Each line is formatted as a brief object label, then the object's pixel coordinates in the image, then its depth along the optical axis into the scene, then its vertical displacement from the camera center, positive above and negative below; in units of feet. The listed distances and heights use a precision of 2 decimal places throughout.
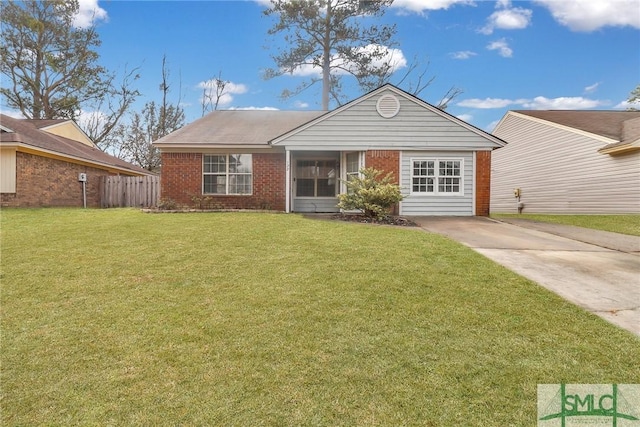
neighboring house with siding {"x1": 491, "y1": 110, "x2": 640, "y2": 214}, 43.52 +5.81
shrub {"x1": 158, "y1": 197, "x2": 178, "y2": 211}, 42.19 -0.74
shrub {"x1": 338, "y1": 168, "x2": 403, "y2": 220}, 34.01 +0.35
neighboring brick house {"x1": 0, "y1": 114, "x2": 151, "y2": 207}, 41.50 +4.32
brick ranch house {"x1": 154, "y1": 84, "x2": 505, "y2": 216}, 41.75 +5.60
